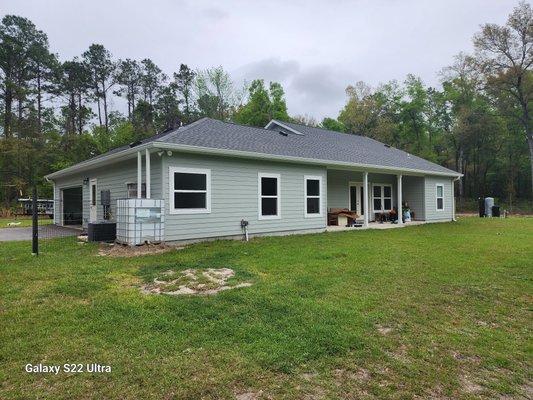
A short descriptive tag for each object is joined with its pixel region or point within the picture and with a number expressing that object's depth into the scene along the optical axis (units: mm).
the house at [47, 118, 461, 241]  9352
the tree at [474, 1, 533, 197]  28109
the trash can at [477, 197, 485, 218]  22578
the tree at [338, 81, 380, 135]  37778
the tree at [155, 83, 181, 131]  35312
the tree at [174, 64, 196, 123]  37594
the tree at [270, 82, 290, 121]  32625
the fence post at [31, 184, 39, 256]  7362
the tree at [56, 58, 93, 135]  32812
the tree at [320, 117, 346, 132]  36531
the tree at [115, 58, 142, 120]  35812
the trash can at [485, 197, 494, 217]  22766
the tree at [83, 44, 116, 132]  34125
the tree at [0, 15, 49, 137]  29203
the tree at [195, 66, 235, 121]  33375
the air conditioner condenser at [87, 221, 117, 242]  9562
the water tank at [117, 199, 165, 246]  8383
